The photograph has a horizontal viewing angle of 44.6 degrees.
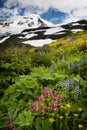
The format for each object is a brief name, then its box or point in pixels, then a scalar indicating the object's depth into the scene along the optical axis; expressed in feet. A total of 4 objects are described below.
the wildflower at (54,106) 5.48
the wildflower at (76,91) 5.83
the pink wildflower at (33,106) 5.55
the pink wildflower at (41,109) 5.47
